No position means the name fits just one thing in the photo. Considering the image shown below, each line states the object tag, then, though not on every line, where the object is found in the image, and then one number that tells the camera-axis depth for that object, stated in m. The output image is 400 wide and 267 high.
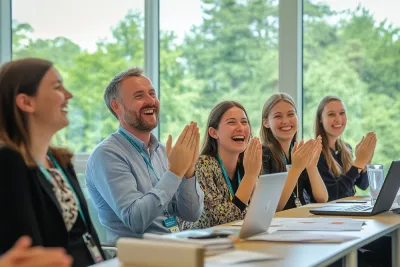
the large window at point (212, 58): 8.61
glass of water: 5.46
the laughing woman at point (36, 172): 3.10
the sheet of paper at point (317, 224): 4.26
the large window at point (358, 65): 8.13
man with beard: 4.64
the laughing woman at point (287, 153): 5.97
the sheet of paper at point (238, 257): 3.14
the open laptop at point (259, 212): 3.68
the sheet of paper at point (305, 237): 3.78
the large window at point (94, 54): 8.84
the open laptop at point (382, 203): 4.93
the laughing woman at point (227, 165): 5.33
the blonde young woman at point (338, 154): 6.99
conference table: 3.17
